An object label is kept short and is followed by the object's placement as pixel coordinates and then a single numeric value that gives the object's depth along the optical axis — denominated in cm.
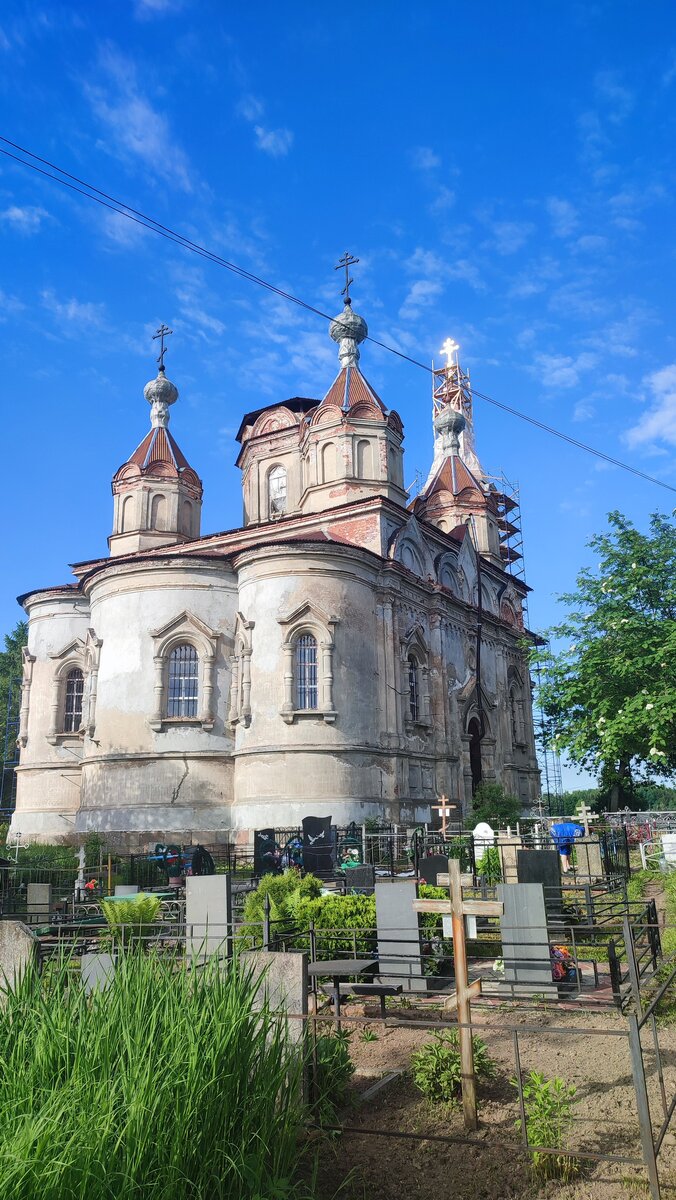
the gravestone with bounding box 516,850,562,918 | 1148
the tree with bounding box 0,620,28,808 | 5541
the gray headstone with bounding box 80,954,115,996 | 673
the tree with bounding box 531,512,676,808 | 2417
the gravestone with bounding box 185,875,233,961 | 934
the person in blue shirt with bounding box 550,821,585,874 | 1922
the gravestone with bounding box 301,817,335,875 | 1894
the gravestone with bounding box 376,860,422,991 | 963
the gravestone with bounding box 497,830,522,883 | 1315
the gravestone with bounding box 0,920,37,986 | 701
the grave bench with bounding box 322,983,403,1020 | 845
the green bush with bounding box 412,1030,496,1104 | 643
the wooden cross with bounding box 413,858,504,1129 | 595
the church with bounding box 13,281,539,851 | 2652
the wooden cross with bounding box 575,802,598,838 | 2078
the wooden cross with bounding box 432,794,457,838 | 2399
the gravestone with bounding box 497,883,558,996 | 919
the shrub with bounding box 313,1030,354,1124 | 607
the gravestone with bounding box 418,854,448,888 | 1449
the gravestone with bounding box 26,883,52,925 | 1290
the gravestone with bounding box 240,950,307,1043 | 623
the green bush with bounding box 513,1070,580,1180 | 522
